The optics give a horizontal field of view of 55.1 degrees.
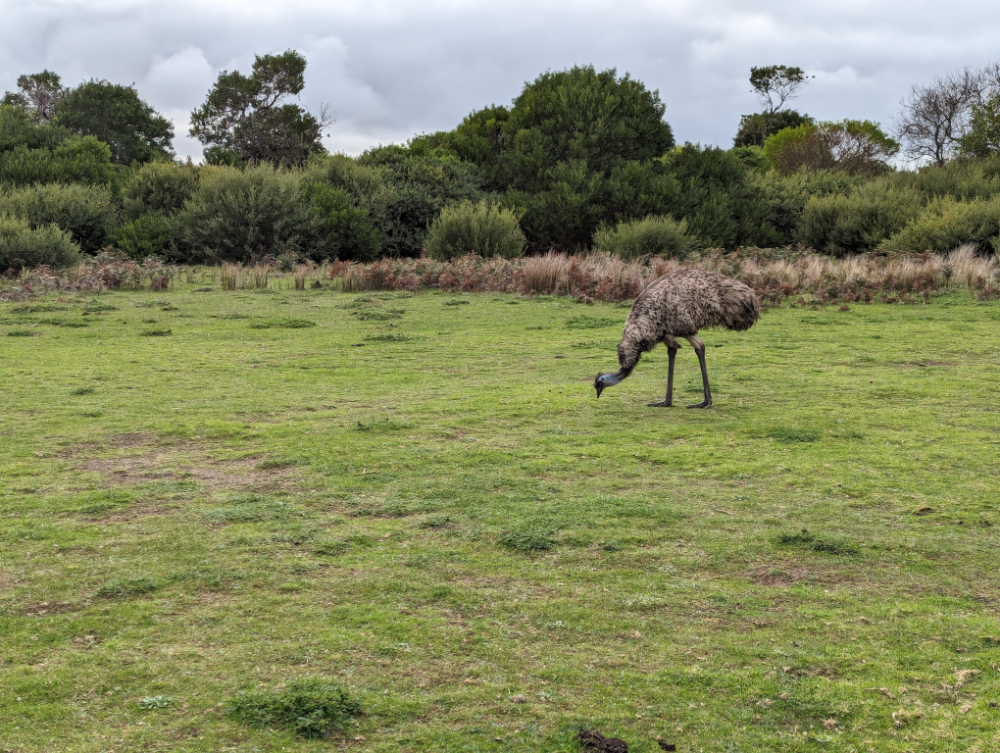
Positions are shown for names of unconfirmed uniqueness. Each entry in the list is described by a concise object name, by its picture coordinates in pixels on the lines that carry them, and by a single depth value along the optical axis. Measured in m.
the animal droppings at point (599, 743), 3.47
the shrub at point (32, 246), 24.97
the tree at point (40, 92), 72.88
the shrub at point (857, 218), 31.48
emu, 9.70
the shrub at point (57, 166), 38.41
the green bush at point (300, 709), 3.66
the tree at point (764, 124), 78.62
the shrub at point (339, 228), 32.00
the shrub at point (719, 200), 35.72
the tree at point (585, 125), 38.06
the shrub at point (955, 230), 26.42
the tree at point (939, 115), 52.69
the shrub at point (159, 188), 34.84
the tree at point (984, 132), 45.38
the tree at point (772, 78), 80.56
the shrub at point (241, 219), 29.88
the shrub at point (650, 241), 27.17
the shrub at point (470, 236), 28.36
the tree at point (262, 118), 58.22
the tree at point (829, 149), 57.00
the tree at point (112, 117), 61.75
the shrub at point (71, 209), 30.70
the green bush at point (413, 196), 35.38
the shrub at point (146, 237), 30.69
